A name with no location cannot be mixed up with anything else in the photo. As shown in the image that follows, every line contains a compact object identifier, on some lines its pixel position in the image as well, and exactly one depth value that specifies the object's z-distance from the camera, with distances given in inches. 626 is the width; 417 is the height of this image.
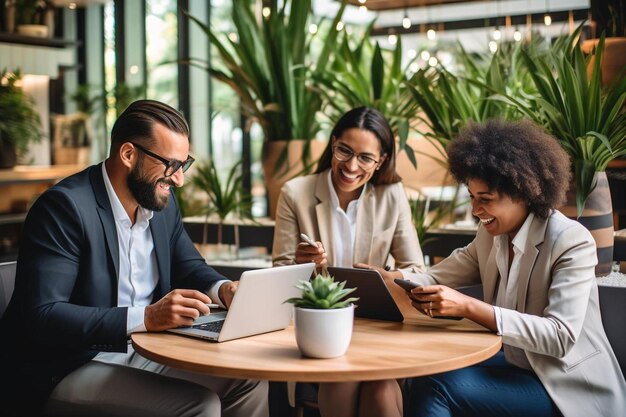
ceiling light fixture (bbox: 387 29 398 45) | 329.4
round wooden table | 73.1
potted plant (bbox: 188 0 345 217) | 171.6
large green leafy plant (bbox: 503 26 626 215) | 116.7
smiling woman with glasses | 124.9
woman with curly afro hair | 87.0
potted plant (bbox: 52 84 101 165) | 362.6
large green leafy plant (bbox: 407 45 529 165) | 140.9
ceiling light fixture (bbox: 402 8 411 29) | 308.4
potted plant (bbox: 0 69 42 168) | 297.1
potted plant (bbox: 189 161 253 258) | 164.6
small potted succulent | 76.4
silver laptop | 83.0
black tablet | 91.7
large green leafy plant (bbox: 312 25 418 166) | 160.9
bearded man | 88.0
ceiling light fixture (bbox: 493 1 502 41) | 299.3
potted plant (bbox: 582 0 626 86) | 141.6
